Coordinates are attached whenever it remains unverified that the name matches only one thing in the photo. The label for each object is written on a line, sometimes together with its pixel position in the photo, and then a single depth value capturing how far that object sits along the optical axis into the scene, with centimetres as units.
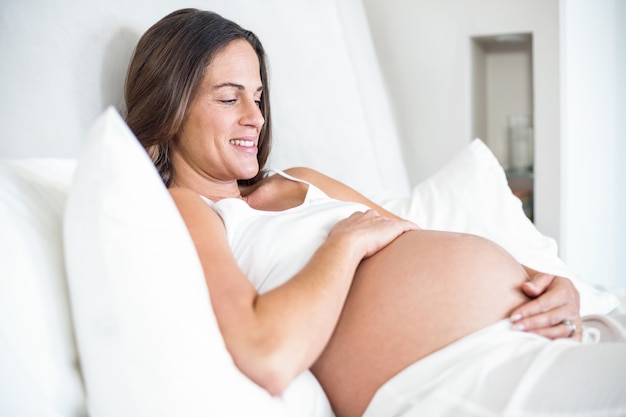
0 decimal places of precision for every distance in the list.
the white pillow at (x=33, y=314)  81
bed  80
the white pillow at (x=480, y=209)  170
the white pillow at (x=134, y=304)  80
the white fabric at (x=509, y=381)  86
